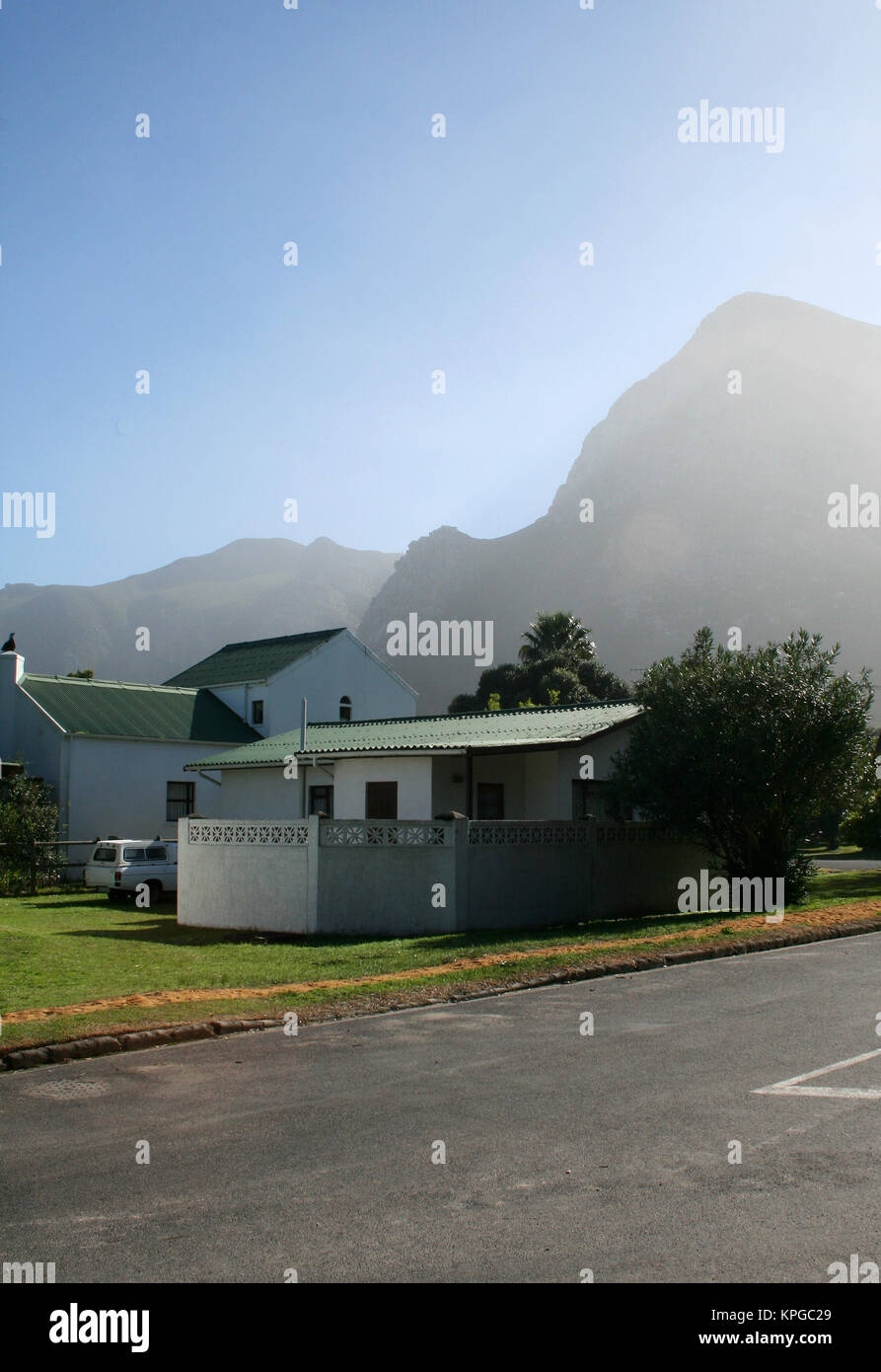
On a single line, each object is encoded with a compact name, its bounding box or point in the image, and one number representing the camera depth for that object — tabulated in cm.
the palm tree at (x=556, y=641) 7281
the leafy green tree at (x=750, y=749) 2209
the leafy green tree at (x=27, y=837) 3247
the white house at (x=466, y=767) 2488
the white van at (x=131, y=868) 2991
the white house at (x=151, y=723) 3875
